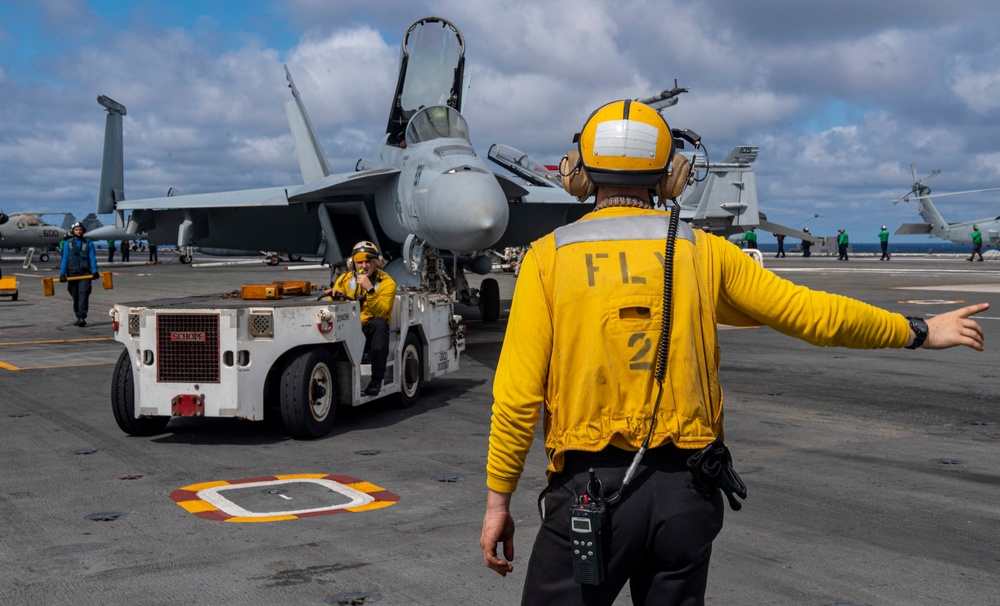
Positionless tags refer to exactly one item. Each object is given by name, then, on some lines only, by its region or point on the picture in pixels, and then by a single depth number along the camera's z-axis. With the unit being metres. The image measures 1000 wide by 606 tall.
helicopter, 60.47
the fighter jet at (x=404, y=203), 12.20
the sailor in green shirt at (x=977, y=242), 53.50
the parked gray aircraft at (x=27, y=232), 58.89
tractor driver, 8.72
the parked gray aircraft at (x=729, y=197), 36.91
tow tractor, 7.53
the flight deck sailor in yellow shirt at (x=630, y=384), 2.40
